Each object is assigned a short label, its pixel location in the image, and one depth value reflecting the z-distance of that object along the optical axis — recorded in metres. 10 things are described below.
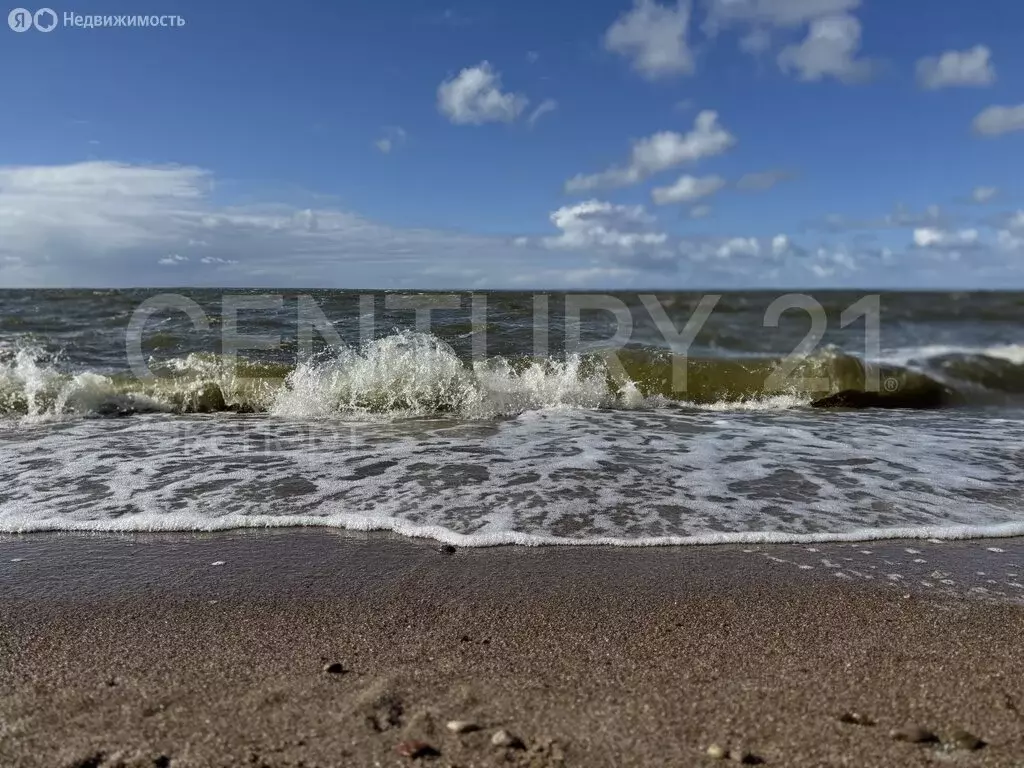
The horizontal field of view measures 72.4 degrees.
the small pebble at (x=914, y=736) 2.02
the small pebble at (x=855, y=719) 2.12
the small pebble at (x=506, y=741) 2.00
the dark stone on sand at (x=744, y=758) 1.93
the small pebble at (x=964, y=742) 2.00
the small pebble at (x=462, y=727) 2.06
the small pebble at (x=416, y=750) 1.95
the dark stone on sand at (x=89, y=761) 1.91
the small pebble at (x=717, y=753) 1.95
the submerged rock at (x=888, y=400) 9.91
